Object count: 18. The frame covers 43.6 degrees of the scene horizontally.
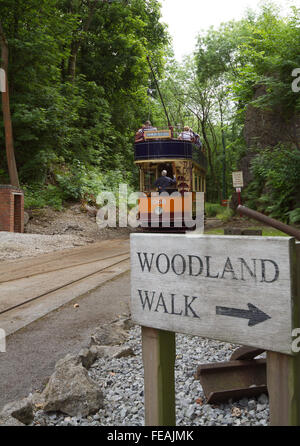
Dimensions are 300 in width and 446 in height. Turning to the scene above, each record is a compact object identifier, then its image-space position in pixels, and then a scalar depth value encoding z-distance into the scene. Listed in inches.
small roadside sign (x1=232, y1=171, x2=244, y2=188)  620.0
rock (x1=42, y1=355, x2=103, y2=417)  99.0
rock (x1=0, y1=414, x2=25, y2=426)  88.2
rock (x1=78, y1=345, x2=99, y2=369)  124.5
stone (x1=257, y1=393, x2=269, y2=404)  98.1
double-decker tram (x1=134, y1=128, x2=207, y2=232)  548.4
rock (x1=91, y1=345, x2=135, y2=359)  132.8
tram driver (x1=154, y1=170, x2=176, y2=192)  546.9
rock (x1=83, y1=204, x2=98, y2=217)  682.8
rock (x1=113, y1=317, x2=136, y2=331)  162.5
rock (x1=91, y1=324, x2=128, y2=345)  147.3
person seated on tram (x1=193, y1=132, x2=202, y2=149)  647.8
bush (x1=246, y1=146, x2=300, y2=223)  565.3
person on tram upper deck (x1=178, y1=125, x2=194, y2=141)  605.6
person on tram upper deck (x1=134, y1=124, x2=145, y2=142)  598.7
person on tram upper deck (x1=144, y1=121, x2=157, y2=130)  615.1
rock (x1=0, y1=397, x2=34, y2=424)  92.7
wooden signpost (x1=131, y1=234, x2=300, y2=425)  62.2
